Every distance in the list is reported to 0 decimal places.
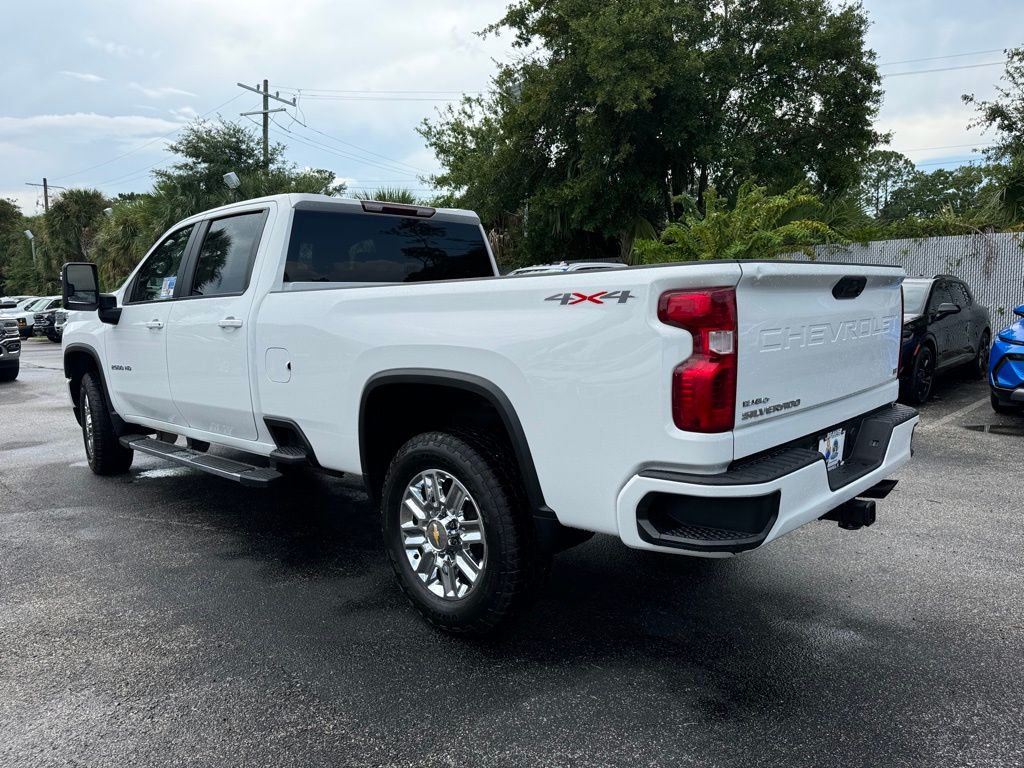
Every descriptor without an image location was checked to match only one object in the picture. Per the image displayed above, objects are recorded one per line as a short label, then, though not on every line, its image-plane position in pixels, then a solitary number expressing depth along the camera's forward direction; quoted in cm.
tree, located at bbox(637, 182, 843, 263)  1189
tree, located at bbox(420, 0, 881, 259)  1656
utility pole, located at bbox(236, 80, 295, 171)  2930
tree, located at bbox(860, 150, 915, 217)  7619
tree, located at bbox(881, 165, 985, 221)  7144
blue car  764
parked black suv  900
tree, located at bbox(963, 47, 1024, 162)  2127
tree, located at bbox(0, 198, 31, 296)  6048
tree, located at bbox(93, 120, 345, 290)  2612
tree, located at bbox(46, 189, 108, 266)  4516
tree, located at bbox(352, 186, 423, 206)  1830
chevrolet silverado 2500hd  263
